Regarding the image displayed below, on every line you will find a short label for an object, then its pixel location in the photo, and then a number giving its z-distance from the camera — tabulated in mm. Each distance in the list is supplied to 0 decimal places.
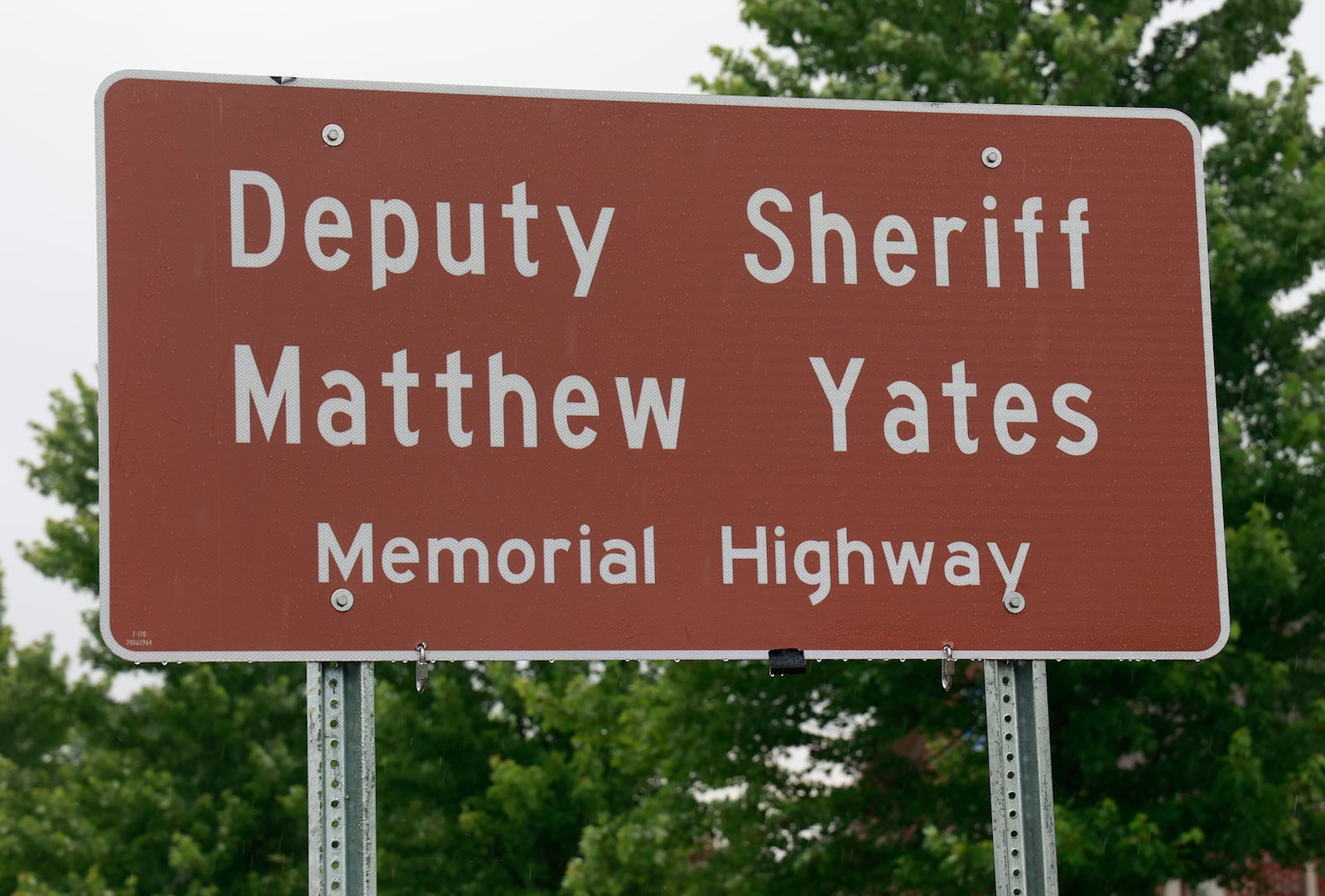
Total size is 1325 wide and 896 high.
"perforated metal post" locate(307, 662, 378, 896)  5434
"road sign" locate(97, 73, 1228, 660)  5918
